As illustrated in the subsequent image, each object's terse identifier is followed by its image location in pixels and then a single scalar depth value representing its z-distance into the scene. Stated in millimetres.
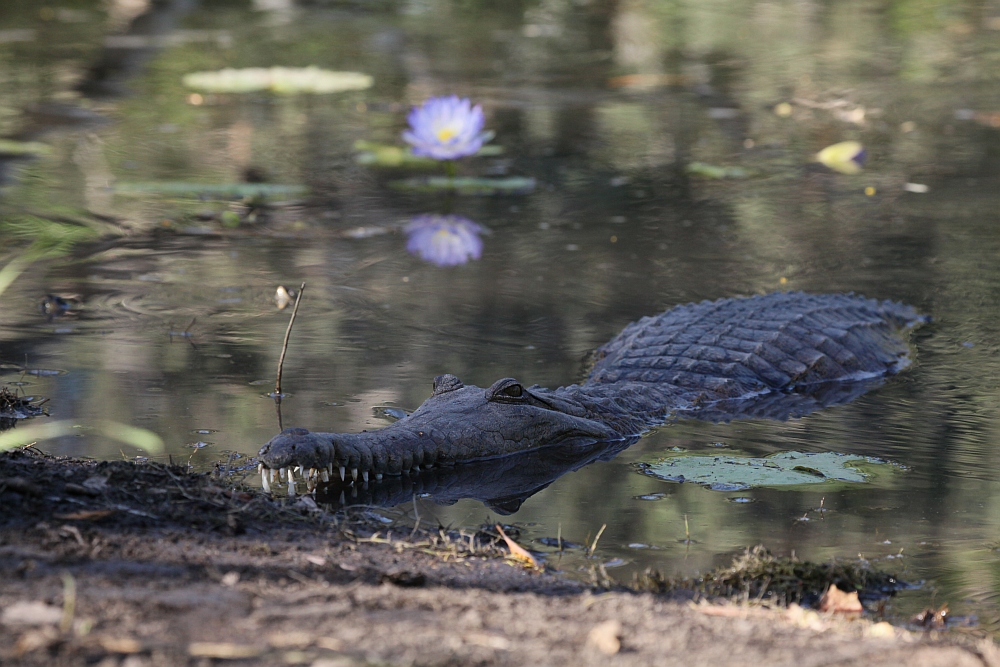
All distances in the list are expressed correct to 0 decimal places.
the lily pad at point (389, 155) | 18828
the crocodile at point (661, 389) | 8211
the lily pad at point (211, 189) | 16328
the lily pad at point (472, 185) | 17797
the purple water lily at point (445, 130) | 15703
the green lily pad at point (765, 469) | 8273
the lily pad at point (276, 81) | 22984
